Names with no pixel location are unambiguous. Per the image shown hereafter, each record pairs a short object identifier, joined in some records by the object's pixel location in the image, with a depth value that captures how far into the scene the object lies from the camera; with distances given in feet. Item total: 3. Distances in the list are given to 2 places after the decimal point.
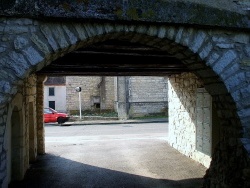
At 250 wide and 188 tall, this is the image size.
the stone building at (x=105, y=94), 73.77
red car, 67.82
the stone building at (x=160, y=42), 10.53
